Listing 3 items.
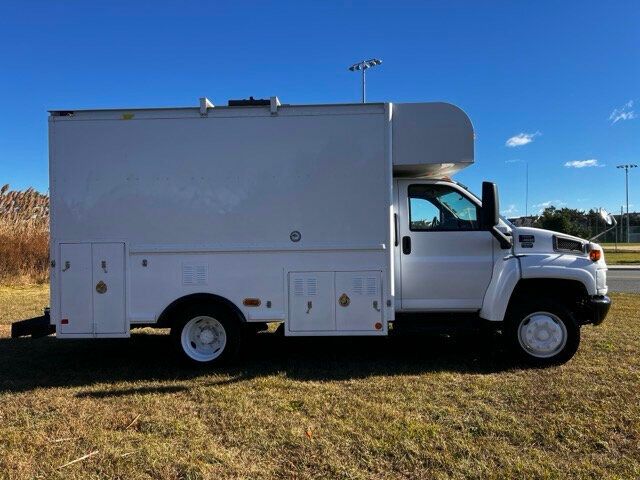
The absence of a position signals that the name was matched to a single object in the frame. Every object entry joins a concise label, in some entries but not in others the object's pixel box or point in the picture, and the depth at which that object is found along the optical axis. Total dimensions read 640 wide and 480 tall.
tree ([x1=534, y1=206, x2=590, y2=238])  28.69
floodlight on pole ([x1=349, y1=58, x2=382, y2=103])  24.91
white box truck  5.60
